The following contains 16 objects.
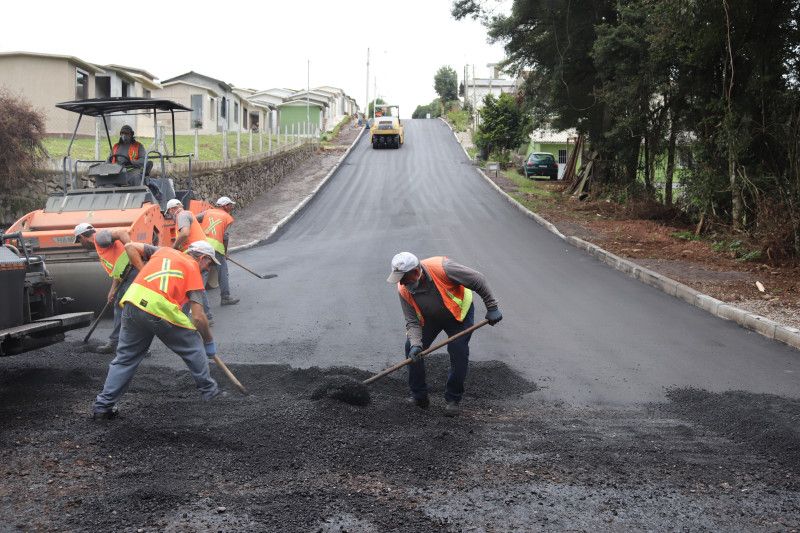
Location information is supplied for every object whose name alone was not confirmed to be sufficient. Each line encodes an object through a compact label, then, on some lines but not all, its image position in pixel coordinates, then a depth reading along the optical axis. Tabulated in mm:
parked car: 40875
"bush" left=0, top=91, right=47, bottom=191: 15750
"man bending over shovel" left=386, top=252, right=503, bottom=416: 6441
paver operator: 11930
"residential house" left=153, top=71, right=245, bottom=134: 41250
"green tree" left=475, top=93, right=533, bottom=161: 44781
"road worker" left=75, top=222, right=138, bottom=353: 8453
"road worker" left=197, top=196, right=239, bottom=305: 11195
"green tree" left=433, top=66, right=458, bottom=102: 107688
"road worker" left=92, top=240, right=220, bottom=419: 6191
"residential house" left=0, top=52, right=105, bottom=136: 27969
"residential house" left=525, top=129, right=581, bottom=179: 54688
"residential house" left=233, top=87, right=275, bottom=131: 54375
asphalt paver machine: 10336
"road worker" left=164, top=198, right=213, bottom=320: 9789
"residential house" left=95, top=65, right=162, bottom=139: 31047
